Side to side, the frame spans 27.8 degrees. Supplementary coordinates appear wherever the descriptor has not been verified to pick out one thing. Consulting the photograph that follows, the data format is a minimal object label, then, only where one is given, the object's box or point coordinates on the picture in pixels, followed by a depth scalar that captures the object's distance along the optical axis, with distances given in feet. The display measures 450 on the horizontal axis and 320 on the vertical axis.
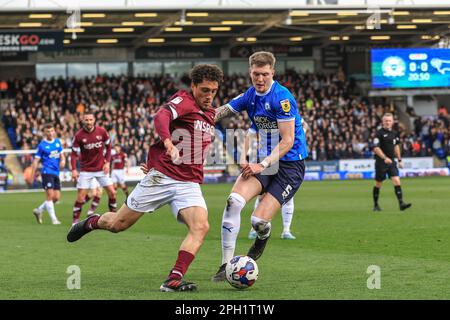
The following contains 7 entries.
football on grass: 29.43
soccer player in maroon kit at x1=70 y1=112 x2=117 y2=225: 61.11
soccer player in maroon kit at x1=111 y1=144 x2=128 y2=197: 92.27
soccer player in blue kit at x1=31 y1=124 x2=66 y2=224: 65.72
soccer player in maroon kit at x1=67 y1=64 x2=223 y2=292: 30.04
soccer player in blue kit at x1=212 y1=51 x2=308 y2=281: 33.04
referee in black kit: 72.38
